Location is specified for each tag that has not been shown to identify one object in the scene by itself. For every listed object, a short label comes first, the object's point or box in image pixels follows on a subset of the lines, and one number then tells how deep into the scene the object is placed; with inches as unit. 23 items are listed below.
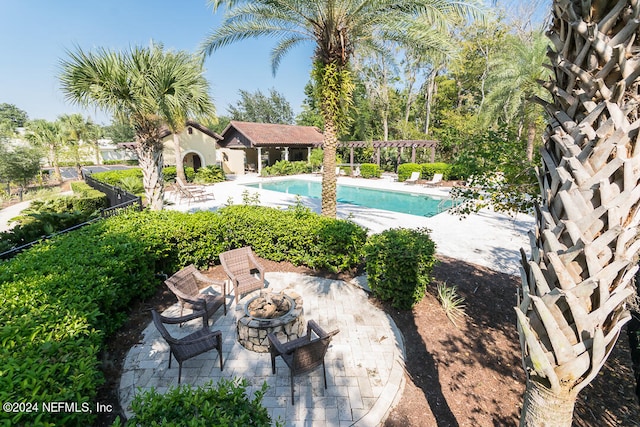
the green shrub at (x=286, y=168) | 1143.4
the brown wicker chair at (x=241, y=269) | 236.7
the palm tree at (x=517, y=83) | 656.4
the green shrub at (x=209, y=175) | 968.2
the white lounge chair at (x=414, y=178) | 923.4
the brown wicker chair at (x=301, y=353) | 155.1
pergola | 962.1
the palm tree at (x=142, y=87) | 315.3
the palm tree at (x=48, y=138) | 1072.4
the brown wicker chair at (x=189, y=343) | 159.0
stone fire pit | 187.3
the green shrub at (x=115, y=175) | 753.5
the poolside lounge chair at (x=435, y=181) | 859.4
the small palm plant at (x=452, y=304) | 227.3
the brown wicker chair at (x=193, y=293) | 209.3
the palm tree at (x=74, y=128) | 1284.2
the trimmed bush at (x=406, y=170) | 957.8
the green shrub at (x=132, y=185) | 682.2
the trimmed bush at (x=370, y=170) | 1070.3
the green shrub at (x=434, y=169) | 918.4
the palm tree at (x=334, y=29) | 312.3
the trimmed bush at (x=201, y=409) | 92.0
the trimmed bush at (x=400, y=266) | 225.5
